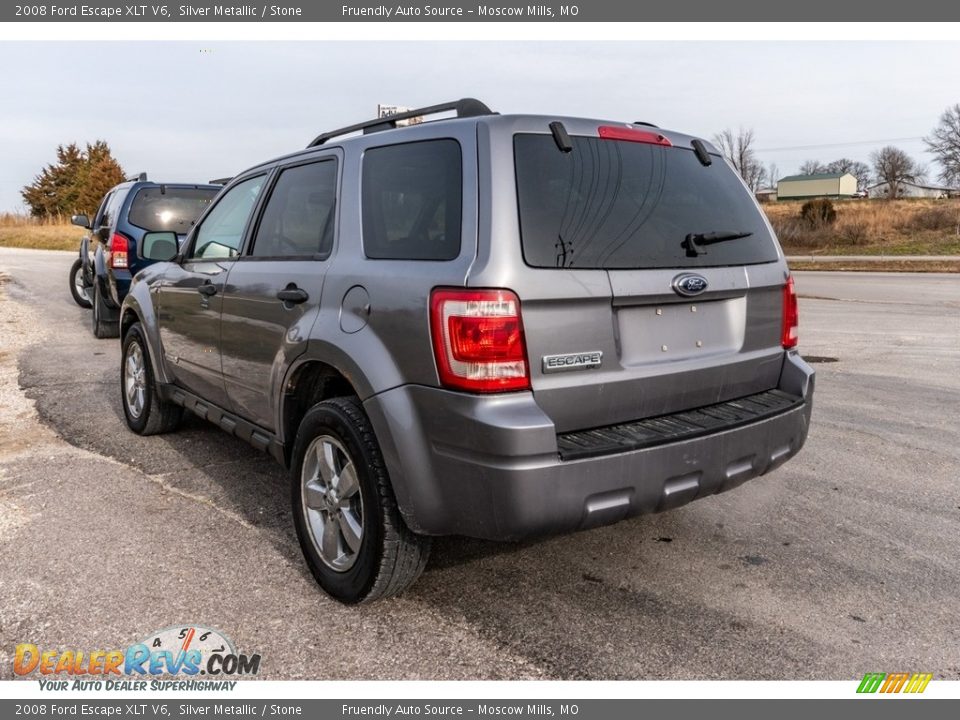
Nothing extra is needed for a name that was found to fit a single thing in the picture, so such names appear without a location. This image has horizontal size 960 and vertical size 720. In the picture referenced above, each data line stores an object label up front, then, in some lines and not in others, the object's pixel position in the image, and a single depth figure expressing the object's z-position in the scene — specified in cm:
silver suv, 276
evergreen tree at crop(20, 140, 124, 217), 5825
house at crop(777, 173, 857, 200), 10038
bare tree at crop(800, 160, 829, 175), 11519
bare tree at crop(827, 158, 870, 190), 10612
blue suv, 1011
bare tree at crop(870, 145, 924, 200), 9106
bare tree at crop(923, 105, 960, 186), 6862
